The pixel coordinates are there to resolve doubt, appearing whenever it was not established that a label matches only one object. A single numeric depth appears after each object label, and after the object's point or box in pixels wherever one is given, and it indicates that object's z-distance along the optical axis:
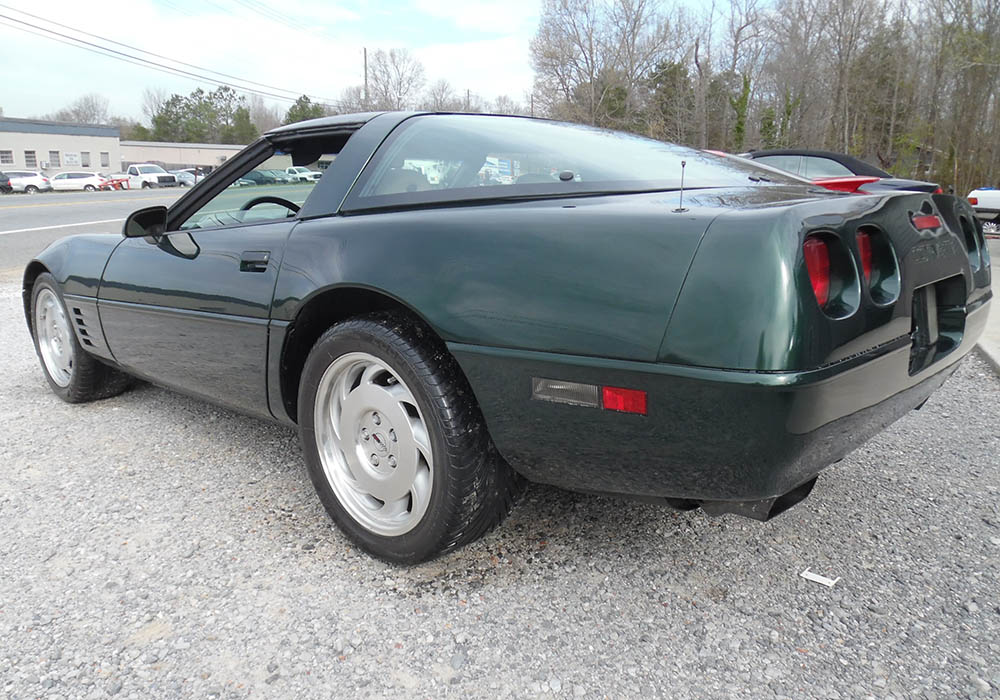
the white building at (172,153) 70.75
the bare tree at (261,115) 79.45
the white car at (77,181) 41.97
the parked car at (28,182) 38.69
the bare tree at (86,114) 93.50
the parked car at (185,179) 50.61
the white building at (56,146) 58.62
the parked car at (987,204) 11.95
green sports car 1.50
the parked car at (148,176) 47.06
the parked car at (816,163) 8.21
